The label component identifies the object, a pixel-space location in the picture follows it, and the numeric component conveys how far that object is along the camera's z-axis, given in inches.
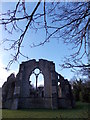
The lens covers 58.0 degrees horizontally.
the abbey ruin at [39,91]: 426.4
